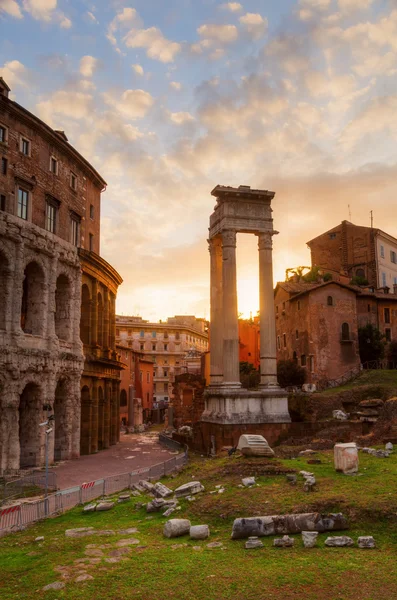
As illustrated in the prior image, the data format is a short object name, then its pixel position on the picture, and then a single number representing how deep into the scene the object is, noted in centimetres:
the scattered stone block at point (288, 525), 1150
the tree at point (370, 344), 4697
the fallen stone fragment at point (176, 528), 1214
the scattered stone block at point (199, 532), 1184
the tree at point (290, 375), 4591
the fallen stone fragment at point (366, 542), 1065
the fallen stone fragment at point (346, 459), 1593
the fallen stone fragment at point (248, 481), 1551
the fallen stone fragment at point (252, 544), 1090
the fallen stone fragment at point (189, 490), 1566
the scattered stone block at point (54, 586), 945
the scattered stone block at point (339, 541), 1073
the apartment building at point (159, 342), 9297
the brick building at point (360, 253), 5928
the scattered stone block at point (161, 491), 1617
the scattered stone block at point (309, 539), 1078
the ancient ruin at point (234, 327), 2771
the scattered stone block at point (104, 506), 1578
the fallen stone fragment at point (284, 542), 1086
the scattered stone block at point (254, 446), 1886
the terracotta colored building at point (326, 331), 4519
